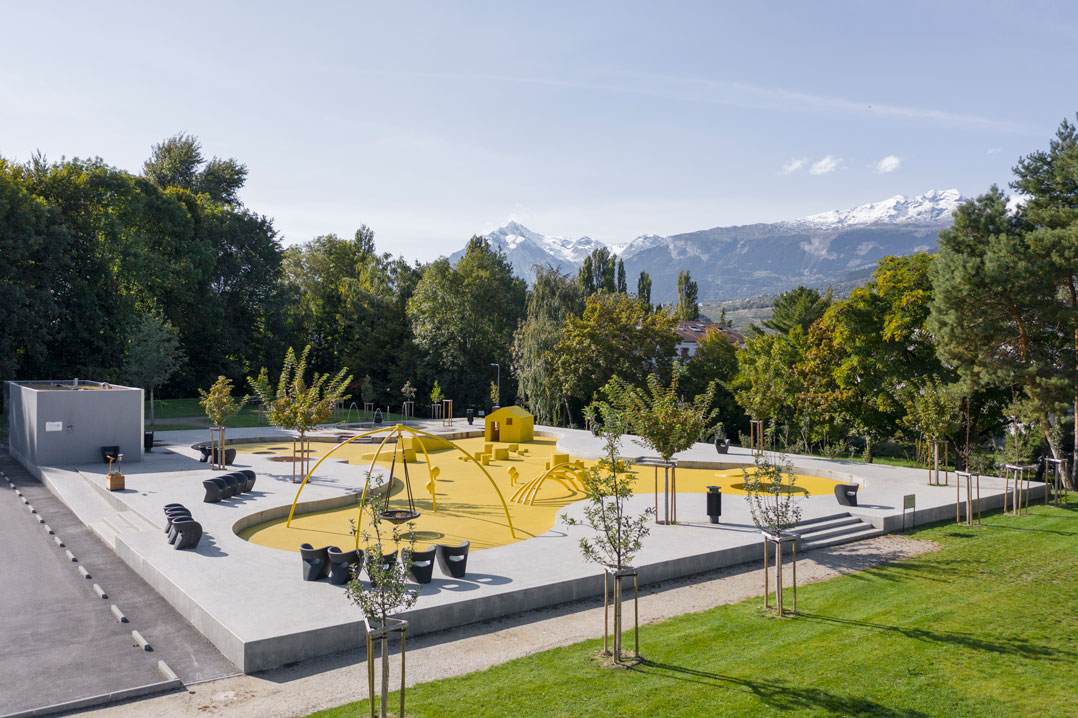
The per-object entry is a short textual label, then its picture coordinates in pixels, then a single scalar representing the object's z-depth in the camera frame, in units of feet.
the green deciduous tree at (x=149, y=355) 135.54
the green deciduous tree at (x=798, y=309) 169.17
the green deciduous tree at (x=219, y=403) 87.61
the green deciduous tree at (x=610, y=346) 142.51
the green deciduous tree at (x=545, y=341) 148.87
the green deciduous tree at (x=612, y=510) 34.12
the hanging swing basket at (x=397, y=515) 50.77
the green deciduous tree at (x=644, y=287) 241.00
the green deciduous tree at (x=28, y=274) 118.21
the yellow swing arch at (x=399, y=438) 55.26
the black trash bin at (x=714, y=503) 60.64
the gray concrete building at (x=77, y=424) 84.94
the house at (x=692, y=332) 274.16
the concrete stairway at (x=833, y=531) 57.88
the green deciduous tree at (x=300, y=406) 75.05
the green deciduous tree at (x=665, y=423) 59.93
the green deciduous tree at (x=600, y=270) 244.01
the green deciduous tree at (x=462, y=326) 183.32
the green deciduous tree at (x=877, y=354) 100.94
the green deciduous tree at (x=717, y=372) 145.19
